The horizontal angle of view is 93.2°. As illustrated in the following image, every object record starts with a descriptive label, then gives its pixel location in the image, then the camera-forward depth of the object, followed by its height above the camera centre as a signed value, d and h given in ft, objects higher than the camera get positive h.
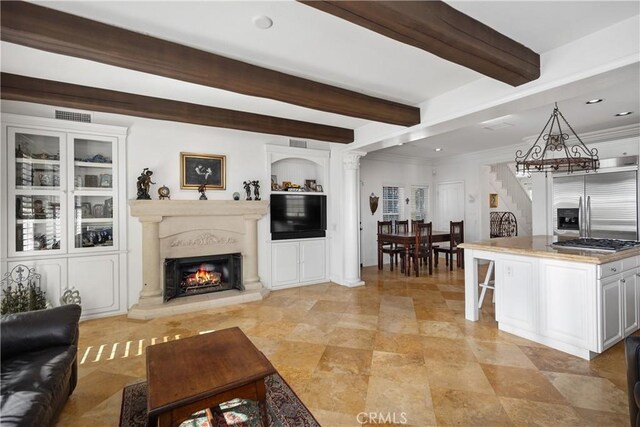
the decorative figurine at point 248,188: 15.78 +1.42
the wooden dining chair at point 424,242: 19.17 -1.82
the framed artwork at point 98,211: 12.89 +0.24
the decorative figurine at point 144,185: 13.19 +1.36
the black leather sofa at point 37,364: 4.74 -2.89
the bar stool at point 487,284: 11.95 -2.89
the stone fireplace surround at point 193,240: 13.26 -1.18
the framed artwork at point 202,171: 14.49 +2.21
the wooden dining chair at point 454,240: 20.68 -1.85
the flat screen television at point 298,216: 16.84 -0.06
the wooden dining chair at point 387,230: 21.37 -1.18
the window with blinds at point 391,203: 24.20 +0.89
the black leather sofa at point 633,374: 5.08 -2.79
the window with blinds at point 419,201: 25.95 +1.10
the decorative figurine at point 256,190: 15.86 +1.34
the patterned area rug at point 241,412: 6.37 -4.34
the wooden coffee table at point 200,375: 4.81 -2.88
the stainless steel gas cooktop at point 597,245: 9.37 -1.08
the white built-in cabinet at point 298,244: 16.75 -1.69
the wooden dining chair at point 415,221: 24.32 -0.61
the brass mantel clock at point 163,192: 13.72 +1.09
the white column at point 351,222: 17.38 -0.44
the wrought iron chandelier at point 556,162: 8.99 +1.53
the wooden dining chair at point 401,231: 20.65 -1.35
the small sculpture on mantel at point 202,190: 14.71 +1.25
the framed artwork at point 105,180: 12.99 +1.57
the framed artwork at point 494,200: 28.55 +1.24
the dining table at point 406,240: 19.26 -1.72
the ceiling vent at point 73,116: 11.87 +4.03
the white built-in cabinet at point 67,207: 11.32 +0.41
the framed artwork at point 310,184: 18.10 +1.84
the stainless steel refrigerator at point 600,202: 13.99 +0.51
